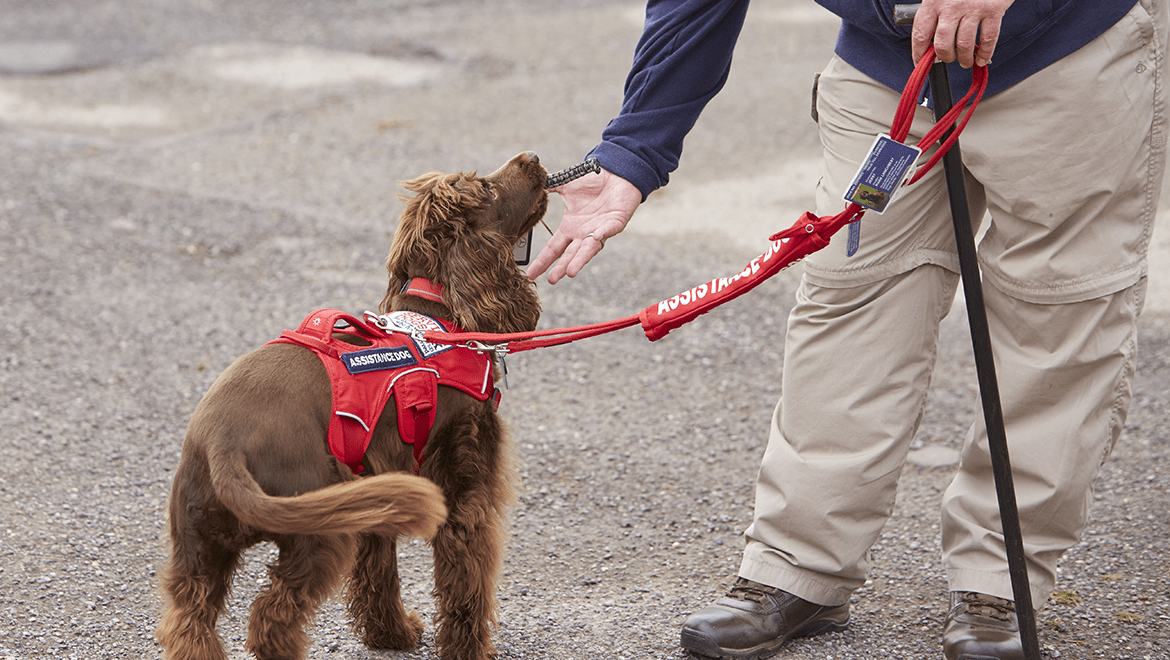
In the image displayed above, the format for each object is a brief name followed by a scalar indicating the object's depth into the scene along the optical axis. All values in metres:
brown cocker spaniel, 4.33
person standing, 4.75
